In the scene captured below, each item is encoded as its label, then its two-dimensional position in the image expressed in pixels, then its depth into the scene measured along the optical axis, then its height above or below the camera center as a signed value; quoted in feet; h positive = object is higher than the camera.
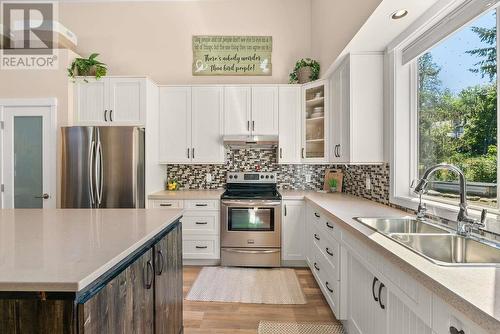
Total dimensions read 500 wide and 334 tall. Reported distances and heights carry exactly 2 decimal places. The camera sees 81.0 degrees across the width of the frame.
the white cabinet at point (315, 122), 11.42 +1.78
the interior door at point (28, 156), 11.31 +0.40
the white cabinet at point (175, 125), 12.42 +1.75
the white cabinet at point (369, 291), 3.27 -2.08
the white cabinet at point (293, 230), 11.46 -2.52
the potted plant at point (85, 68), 11.38 +3.84
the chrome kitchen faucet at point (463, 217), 4.66 -0.85
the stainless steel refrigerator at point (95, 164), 10.41 +0.09
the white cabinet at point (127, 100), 11.31 +2.56
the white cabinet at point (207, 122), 12.40 +1.86
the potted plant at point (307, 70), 12.36 +4.04
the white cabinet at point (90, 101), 11.44 +2.56
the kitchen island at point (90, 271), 2.94 -1.24
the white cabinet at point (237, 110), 12.39 +2.37
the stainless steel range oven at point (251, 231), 11.37 -2.53
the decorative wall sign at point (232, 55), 13.53 +5.15
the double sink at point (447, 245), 4.35 -1.32
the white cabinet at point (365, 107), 8.77 +1.76
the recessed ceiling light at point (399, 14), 6.54 +3.45
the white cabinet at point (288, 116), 12.39 +2.11
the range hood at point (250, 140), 12.13 +1.08
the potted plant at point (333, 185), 12.58 -0.83
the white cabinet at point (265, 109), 12.39 +2.41
